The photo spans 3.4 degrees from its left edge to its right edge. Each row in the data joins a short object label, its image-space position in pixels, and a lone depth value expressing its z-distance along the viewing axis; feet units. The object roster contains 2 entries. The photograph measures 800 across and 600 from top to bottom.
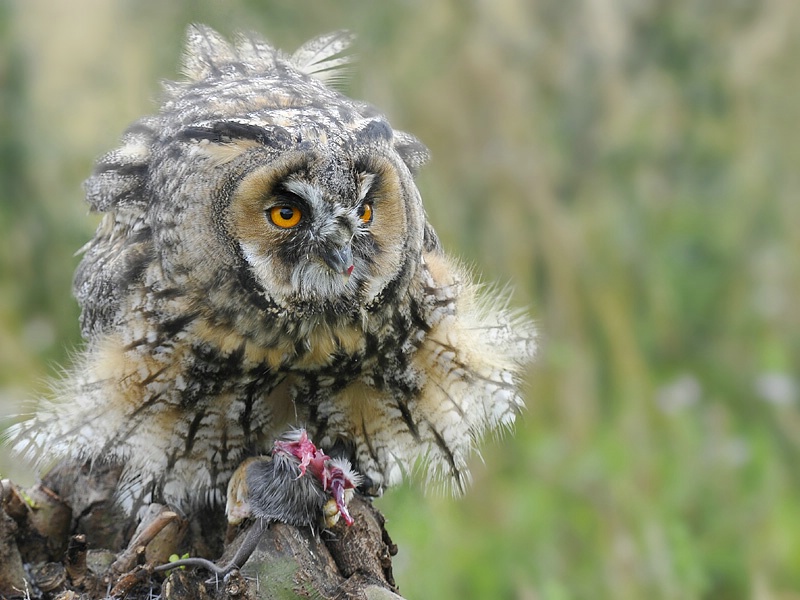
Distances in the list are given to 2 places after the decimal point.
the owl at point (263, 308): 17.16
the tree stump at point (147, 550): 17.06
